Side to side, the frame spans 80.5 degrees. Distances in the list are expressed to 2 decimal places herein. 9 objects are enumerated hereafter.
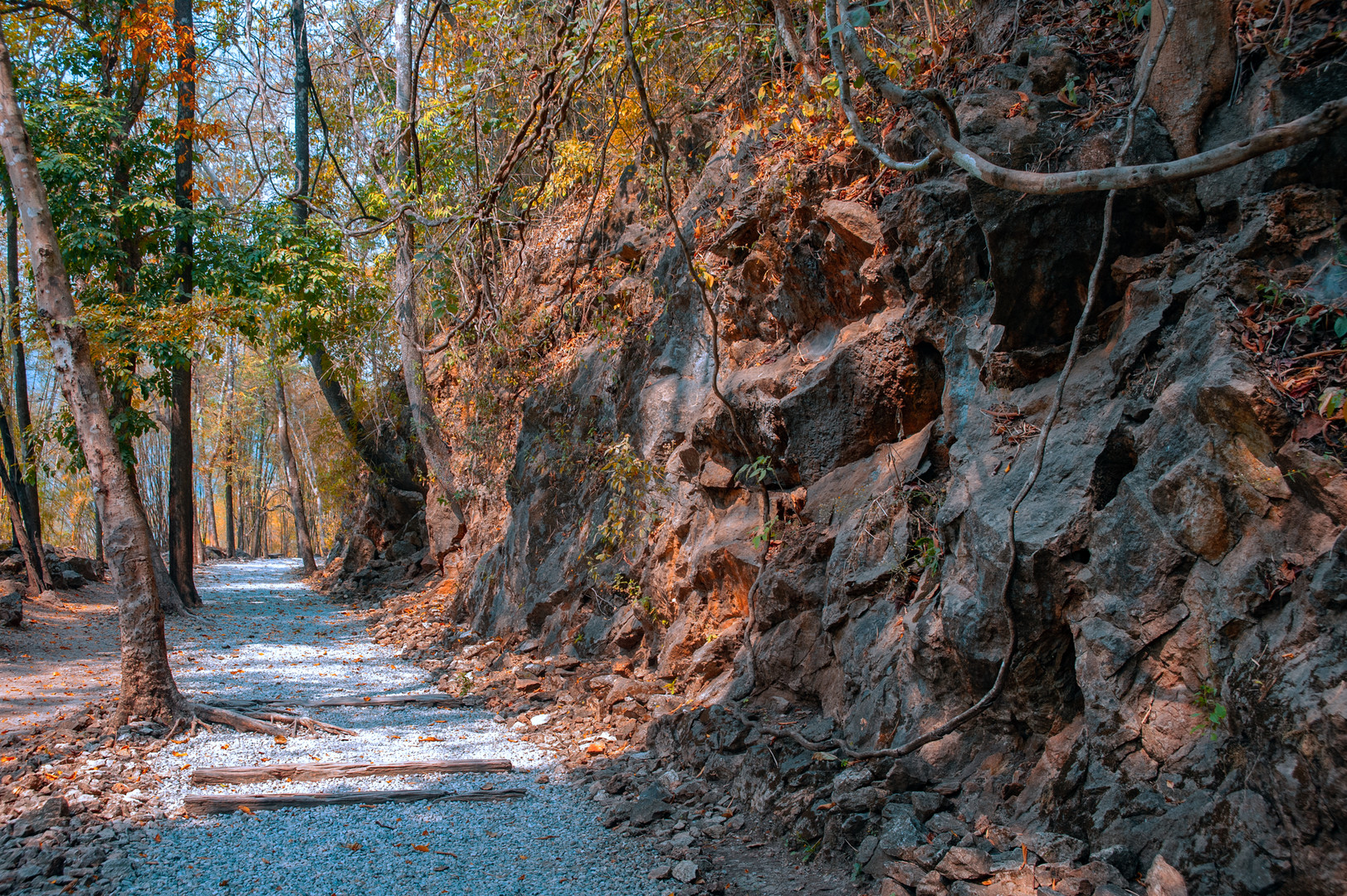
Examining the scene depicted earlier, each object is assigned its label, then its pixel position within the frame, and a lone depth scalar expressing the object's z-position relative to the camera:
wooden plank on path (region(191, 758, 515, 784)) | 5.33
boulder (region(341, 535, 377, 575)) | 18.84
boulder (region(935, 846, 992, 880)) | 3.23
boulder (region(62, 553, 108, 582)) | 15.60
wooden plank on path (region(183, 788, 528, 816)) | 4.91
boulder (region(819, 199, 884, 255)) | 5.73
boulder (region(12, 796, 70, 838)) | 4.30
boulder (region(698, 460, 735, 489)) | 6.91
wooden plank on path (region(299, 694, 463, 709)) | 7.68
